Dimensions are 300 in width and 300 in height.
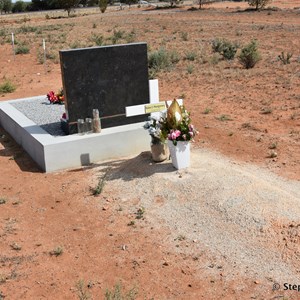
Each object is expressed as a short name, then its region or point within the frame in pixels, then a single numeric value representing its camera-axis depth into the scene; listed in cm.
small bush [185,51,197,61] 2045
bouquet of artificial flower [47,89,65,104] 1184
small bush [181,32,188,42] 2814
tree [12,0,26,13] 9650
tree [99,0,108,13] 6454
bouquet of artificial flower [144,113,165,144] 793
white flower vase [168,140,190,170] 762
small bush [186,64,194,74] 1761
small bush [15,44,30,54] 2486
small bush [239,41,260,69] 1805
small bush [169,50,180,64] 2017
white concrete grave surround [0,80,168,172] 852
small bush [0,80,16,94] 1616
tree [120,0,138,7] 8469
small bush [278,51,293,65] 1834
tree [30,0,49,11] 9317
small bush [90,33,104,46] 2617
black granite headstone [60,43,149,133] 890
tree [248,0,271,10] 5036
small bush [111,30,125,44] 2801
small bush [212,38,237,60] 2028
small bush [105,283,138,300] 457
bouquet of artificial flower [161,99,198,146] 762
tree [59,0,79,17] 6384
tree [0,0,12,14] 9424
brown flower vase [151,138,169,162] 805
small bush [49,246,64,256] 588
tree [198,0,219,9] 6794
